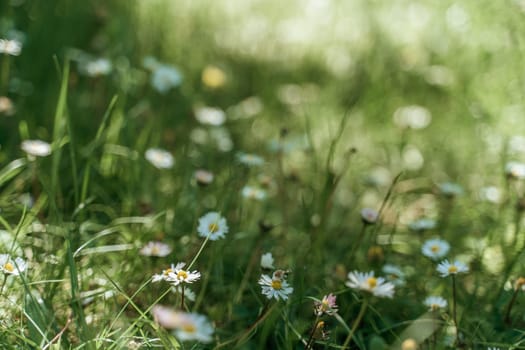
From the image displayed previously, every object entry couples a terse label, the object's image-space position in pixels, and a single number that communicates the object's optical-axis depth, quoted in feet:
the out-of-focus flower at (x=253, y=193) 3.58
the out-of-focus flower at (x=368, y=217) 3.30
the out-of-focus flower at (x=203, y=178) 3.42
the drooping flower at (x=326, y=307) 2.91
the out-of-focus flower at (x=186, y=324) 2.63
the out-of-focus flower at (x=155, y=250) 3.20
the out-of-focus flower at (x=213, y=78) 4.51
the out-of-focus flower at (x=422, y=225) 3.56
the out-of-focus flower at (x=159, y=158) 3.68
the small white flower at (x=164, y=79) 4.15
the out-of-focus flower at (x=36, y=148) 3.47
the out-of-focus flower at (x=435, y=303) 3.16
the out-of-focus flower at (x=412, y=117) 4.48
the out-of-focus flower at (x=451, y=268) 3.09
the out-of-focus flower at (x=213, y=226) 3.16
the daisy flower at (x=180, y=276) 2.89
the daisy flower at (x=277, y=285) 2.93
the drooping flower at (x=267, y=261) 3.10
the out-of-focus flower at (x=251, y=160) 3.66
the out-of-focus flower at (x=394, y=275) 3.29
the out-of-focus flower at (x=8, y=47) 3.44
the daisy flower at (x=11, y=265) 2.94
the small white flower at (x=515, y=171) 3.67
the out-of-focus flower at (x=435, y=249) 3.37
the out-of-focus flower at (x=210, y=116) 4.12
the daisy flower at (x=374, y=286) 2.85
